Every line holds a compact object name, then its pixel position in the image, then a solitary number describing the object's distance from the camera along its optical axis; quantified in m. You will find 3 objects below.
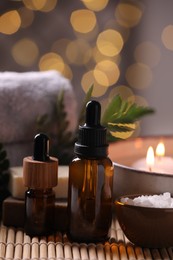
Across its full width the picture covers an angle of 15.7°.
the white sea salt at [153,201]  0.45
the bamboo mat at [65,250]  0.44
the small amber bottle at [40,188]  0.47
